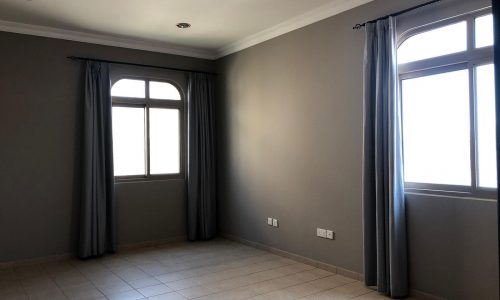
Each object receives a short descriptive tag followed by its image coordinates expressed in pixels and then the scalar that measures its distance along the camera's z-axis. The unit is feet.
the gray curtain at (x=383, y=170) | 11.37
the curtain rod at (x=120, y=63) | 16.51
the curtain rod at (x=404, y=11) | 10.95
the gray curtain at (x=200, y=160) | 19.29
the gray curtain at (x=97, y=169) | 16.22
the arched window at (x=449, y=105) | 10.18
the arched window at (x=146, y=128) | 18.02
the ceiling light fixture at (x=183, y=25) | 15.76
